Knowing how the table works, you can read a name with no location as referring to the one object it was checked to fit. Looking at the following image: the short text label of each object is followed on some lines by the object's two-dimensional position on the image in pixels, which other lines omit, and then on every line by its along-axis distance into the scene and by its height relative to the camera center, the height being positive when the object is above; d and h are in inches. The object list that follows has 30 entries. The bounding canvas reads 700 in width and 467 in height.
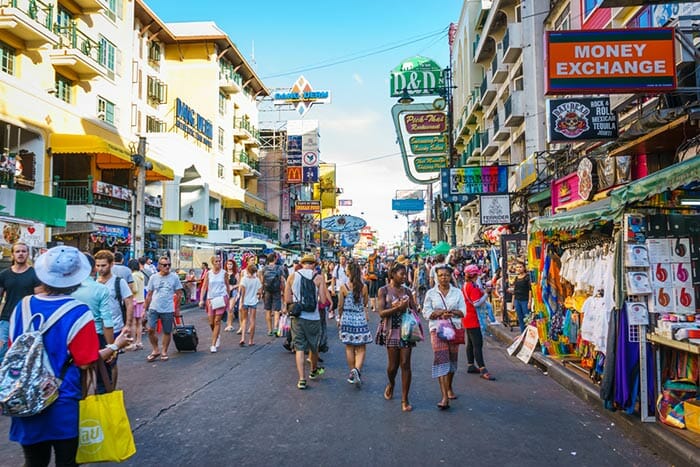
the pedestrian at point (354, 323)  300.0 -34.2
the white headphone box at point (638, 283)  226.5 -10.6
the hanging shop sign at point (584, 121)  478.0 +119.4
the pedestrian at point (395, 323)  253.0 -29.5
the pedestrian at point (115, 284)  261.9 -9.9
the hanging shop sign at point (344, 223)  1163.6 +81.8
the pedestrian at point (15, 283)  255.8 -8.5
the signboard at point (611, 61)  313.1 +113.6
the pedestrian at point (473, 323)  330.6 -38.4
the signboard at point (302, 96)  2260.1 +679.5
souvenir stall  209.6 -18.4
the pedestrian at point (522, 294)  446.9 -28.7
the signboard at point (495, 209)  740.0 +67.4
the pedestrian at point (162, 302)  369.1 -26.1
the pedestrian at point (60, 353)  119.1 -19.8
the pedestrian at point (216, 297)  407.2 -25.7
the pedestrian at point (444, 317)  253.4 -26.7
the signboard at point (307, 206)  2116.1 +213.2
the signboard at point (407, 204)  2000.5 +204.8
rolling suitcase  399.9 -55.2
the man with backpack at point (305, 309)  301.1 -26.3
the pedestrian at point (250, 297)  444.1 -28.3
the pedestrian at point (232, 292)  558.3 -33.0
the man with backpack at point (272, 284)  452.8 -18.4
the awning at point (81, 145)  813.9 +177.4
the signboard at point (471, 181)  770.7 +110.4
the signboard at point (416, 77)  1131.3 +379.6
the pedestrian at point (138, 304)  428.1 -32.2
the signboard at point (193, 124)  1293.1 +353.9
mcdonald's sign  2066.9 +331.5
